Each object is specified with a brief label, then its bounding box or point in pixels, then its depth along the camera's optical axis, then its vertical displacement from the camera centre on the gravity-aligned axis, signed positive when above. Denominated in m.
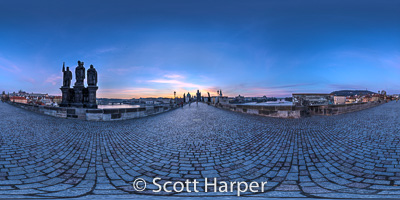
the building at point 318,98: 26.11 +0.34
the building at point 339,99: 91.00 +0.61
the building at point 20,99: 75.77 +0.14
